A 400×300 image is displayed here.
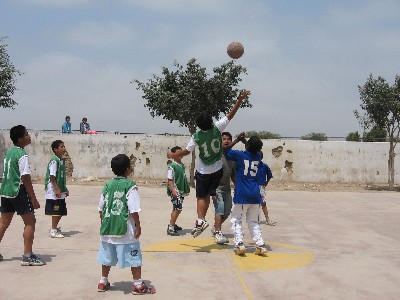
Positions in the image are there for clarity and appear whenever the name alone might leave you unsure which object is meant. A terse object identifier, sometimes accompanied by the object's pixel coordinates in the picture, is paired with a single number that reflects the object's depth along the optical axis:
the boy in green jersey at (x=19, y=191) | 5.88
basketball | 9.20
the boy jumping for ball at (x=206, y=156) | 6.91
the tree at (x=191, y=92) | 18.95
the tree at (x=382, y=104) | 19.81
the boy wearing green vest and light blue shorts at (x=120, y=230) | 4.80
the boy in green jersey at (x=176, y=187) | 8.12
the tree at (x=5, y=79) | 21.36
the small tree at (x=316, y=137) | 23.86
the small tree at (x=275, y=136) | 23.49
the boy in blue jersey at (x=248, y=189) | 6.75
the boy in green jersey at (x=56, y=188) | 7.71
